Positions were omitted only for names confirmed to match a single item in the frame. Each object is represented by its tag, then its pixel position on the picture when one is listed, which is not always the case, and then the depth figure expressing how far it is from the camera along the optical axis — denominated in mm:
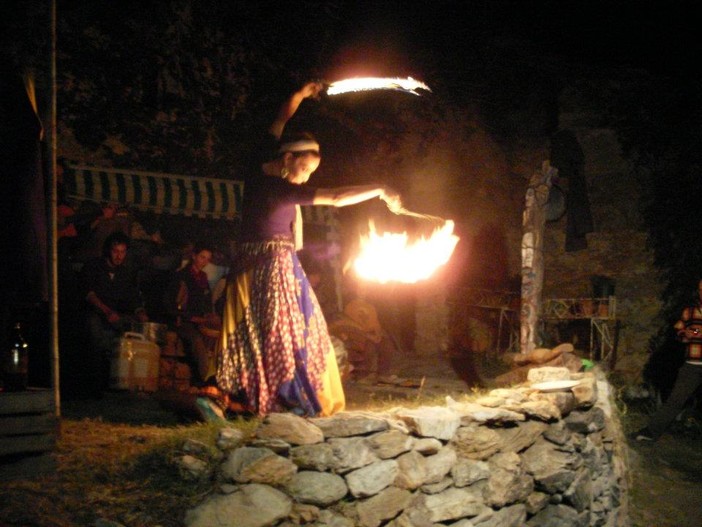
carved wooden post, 7211
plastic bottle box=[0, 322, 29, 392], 4055
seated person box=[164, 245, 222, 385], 7762
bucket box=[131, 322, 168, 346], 7211
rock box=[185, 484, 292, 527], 3199
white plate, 5617
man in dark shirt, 7133
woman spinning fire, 4223
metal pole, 4008
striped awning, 9516
